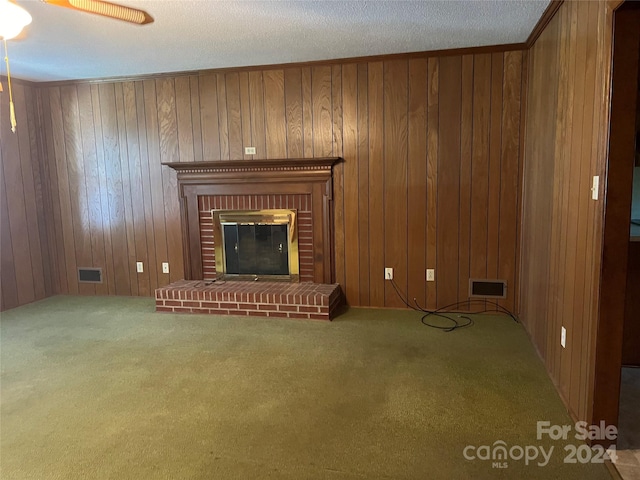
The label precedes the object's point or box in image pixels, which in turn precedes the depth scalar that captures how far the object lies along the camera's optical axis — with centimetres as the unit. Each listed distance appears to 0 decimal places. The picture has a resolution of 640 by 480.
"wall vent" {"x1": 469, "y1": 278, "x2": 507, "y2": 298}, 398
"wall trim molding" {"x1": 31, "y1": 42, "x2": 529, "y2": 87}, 374
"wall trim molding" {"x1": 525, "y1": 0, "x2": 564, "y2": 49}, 272
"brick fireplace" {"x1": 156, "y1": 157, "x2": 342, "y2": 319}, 407
